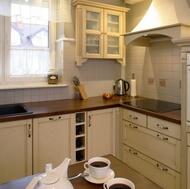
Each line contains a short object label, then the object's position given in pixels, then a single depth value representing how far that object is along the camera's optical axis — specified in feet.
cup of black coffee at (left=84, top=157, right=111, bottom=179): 3.14
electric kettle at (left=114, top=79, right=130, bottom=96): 10.09
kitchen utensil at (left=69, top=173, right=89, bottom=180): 3.26
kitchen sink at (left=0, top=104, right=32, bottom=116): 7.53
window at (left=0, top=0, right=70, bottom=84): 8.10
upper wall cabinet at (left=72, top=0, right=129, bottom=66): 8.73
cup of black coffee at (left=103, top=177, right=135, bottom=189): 2.87
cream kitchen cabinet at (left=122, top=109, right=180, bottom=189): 6.26
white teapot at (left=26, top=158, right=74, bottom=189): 2.34
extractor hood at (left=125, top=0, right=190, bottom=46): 6.41
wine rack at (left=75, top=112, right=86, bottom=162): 7.64
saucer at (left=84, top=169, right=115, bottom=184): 3.13
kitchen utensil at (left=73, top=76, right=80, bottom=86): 9.34
